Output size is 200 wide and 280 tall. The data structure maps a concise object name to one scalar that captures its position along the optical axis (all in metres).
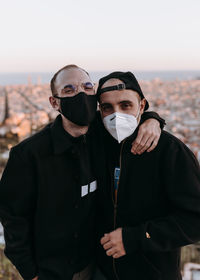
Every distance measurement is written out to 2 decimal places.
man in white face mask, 1.38
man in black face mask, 1.42
